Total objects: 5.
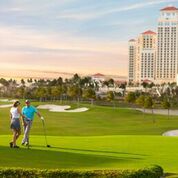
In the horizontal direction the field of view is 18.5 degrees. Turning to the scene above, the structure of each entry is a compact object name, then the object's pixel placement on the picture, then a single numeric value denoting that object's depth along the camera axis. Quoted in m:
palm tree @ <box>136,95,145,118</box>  80.62
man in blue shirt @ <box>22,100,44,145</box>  20.41
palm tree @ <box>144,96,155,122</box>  79.00
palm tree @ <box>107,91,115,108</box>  102.45
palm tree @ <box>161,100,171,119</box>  80.38
